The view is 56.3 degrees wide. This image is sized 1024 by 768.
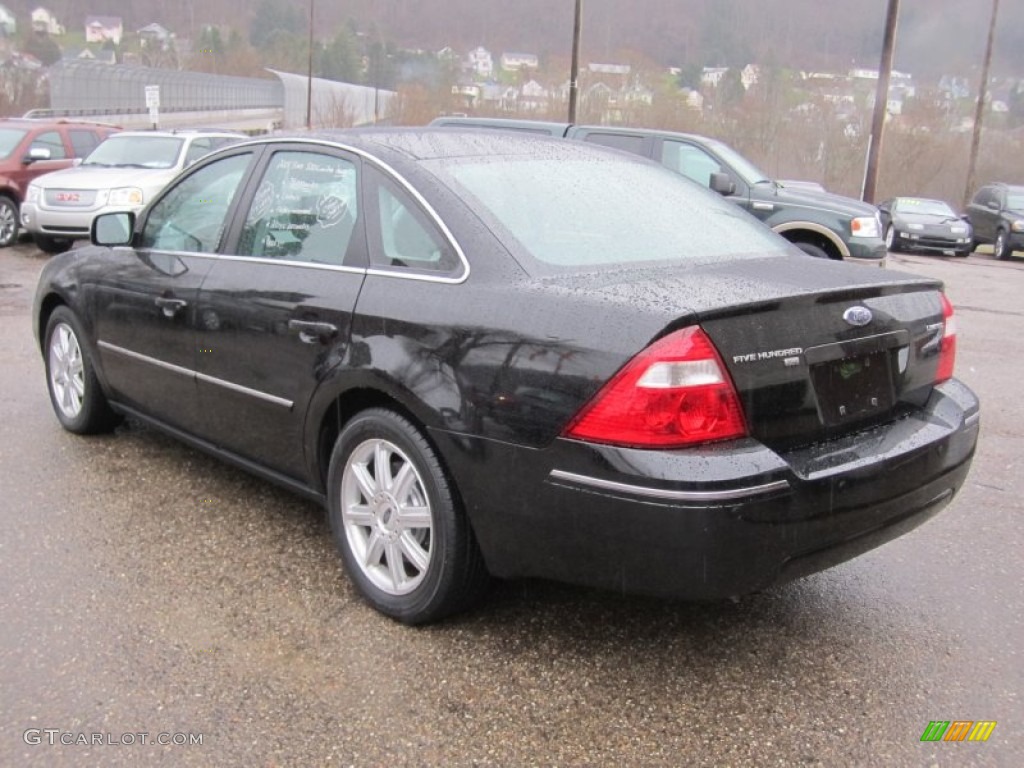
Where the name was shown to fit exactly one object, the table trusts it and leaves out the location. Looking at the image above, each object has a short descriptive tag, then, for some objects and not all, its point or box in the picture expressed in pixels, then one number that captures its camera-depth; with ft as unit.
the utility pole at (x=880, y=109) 56.31
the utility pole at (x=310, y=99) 179.77
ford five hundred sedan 8.06
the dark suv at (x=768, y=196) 32.40
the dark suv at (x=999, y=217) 66.59
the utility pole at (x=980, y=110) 110.22
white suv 39.22
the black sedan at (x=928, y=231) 66.80
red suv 43.88
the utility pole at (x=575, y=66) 77.47
